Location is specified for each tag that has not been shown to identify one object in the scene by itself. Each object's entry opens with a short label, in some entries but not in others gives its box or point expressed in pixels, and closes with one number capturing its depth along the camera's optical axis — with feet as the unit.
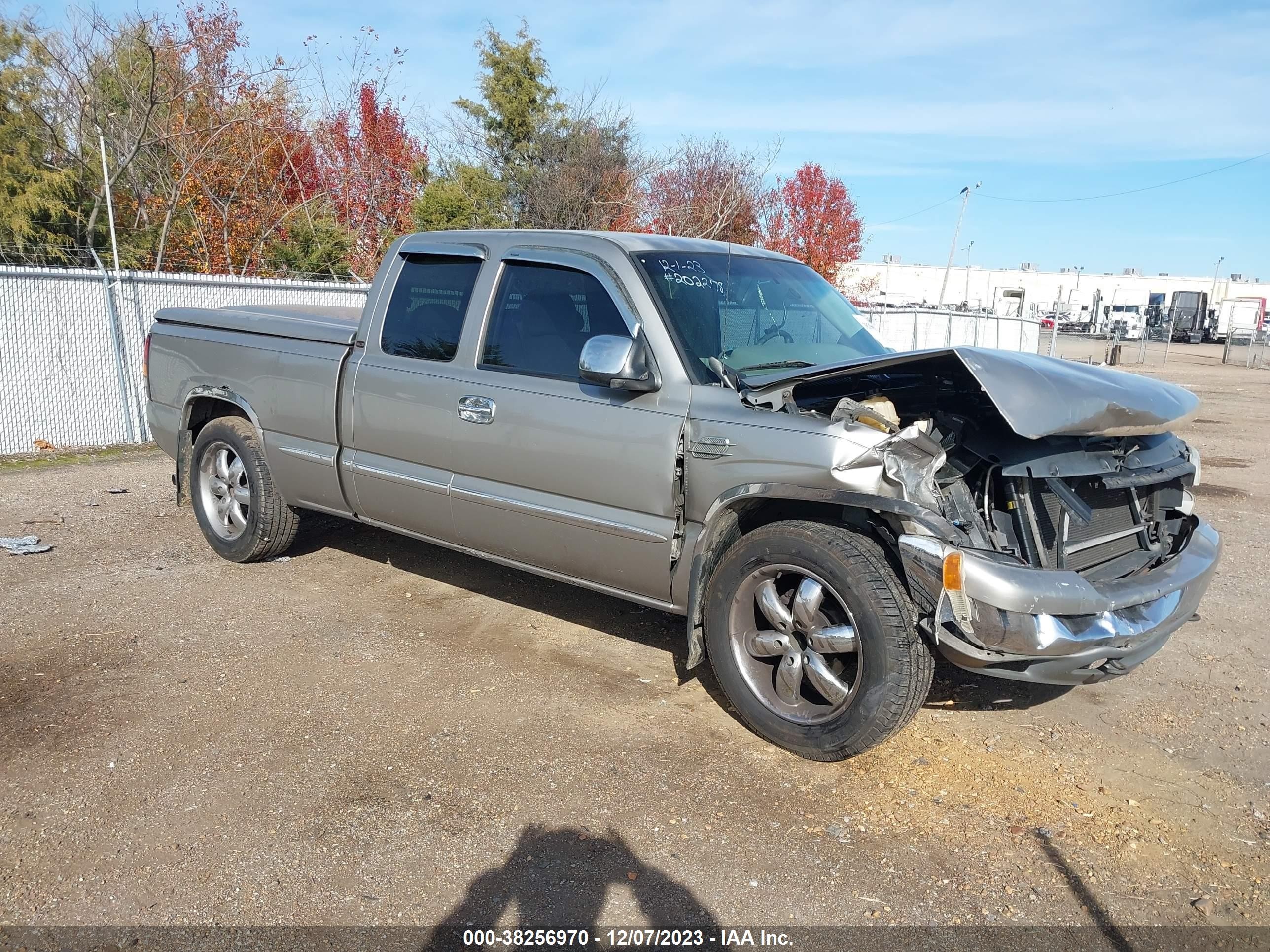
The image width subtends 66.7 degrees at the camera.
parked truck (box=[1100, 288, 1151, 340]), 168.25
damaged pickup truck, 11.09
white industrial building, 215.92
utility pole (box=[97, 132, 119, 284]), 35.04
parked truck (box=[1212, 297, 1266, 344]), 172.45
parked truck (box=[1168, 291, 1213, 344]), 171.83
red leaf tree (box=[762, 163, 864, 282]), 111.96
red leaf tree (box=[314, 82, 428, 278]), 74.79
